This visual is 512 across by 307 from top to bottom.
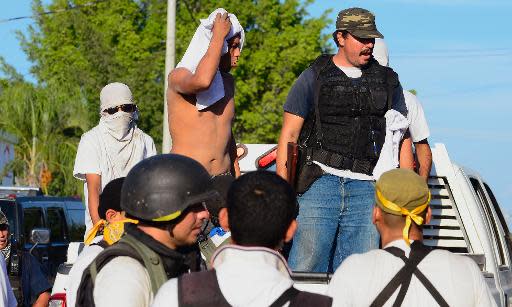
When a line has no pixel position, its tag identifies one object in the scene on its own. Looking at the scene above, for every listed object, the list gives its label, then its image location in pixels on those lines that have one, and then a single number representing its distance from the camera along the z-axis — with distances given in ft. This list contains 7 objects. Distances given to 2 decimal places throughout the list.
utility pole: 142.03
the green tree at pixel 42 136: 237.88
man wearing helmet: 23.36
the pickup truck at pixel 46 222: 92.52
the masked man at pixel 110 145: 43.84
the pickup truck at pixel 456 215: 42.02
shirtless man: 36.02
